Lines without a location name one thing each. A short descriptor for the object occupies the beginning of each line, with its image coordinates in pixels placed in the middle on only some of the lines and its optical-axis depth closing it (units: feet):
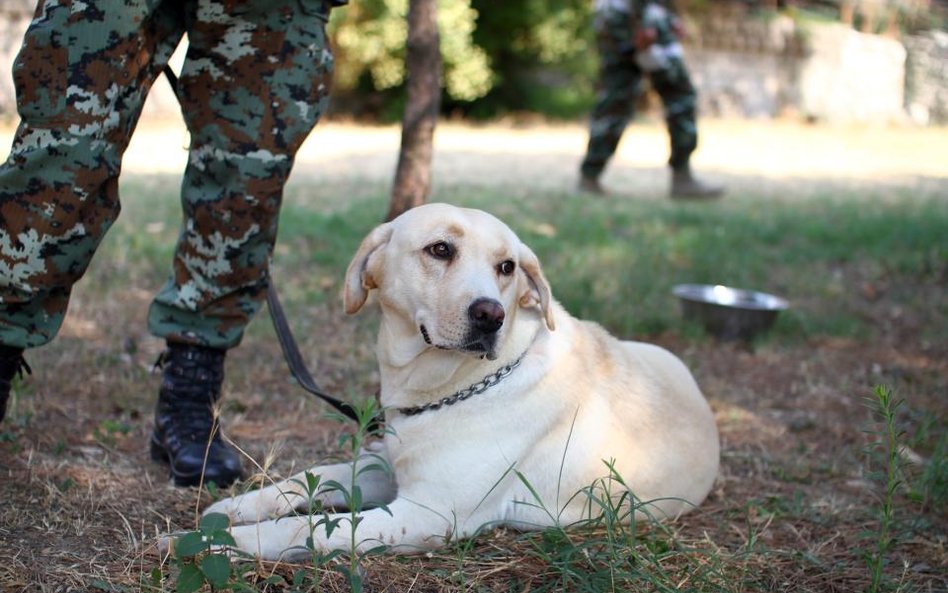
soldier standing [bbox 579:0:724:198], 26.78
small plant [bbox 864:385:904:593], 7.07
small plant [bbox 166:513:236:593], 6.40
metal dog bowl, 15.65
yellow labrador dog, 8.10
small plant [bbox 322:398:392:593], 6.51
